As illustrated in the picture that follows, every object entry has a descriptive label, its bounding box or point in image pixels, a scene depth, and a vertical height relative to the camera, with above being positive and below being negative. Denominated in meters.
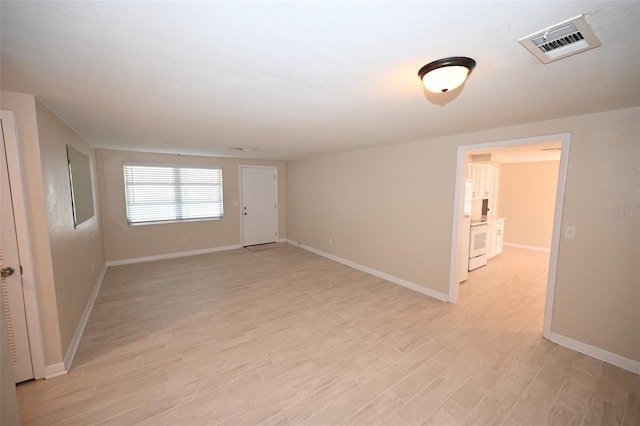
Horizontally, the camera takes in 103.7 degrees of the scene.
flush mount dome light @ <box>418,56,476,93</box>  1.33 +0.65
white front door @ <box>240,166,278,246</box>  6.48 -0.37
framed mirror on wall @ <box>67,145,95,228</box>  2.78 +0.06
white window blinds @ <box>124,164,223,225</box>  5.14 -0.06
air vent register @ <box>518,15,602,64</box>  1.07 +0.70
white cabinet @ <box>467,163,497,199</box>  5.31 +0.29
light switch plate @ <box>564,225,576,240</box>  2.52 -0.40
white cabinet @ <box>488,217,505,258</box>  5.46 -1.00
